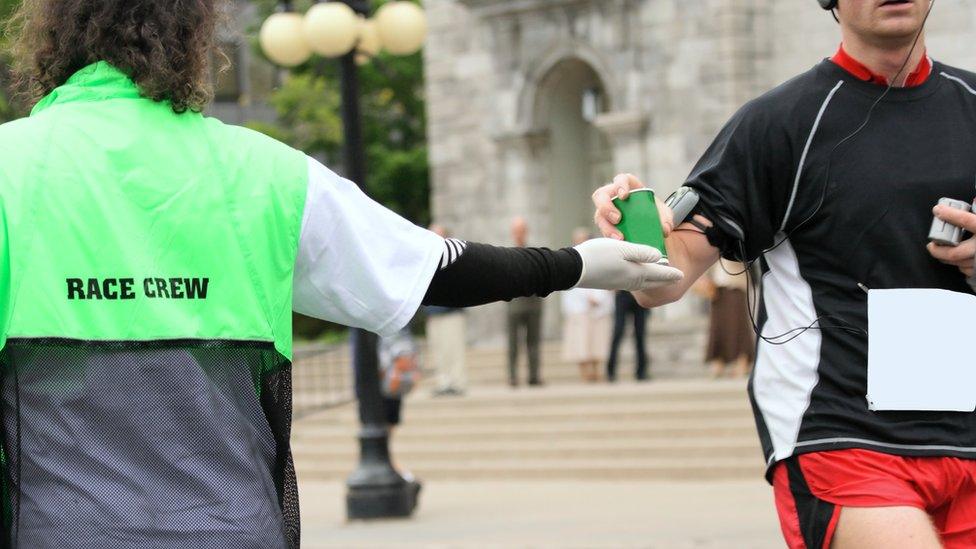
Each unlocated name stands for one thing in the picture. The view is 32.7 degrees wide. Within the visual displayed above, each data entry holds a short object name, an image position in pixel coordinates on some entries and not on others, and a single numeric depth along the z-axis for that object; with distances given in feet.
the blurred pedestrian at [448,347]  62.28
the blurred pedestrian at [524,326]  62.69
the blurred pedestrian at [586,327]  63.26
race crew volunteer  9.23
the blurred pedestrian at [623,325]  62.03
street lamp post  41.93
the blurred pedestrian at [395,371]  45.27
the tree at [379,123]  125.49
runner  12.79
